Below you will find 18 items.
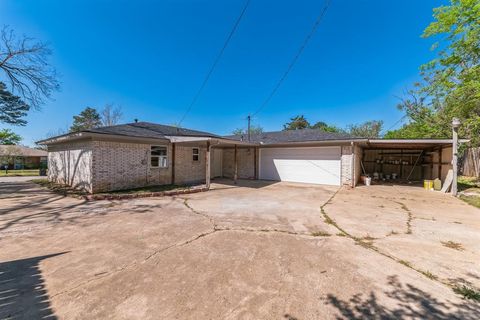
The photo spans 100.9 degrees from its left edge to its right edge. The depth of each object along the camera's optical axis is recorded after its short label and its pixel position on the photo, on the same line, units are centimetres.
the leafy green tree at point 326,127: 3938
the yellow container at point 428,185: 1023
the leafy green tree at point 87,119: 3583
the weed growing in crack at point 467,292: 226
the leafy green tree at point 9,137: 2691
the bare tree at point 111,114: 3112
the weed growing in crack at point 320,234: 413
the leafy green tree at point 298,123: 4322
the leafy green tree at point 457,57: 849
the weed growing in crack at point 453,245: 358
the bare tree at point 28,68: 1001
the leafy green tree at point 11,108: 1630
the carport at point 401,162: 1309
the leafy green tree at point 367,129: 3672
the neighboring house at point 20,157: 2299
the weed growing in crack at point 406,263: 296
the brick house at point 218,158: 855
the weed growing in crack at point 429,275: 266
